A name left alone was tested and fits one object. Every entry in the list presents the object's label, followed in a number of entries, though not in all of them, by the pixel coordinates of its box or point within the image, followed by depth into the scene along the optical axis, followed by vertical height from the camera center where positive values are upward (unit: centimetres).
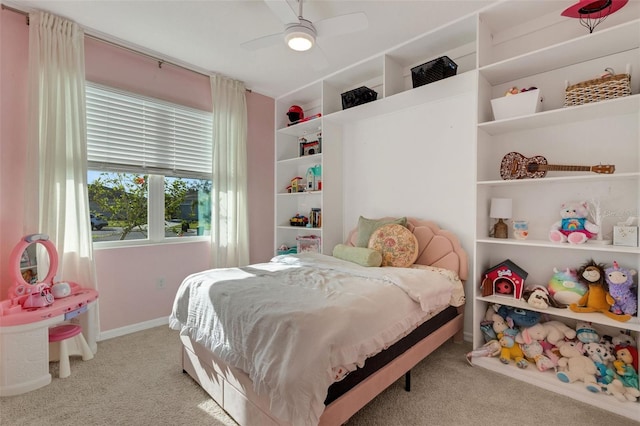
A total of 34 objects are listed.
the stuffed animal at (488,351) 222 -107
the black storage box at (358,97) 307 +121
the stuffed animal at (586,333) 194 -83
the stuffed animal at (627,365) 175 -96
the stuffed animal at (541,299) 204 -63
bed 126 -65
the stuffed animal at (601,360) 182 -96
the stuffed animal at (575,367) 186 -103
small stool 211 -103
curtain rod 230 +158
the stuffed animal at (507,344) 213 -101
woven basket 183 +76
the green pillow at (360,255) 255 -41
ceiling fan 186 +122
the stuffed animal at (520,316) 218 -81
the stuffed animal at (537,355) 202 -103
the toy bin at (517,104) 212 +78
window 278 +46
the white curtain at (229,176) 342 +42
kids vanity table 190 -70
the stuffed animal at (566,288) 203 -55
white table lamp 234 -3
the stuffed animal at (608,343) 188 -88
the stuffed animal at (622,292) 182 -52
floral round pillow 262 -33
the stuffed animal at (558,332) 203 -86
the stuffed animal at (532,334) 209 -90
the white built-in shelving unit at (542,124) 194 +64
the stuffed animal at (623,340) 188 -85
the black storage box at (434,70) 250 +121
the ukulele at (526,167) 214 +32
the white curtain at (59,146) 233 +54
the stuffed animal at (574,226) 201 -12
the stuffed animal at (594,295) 191 -57
